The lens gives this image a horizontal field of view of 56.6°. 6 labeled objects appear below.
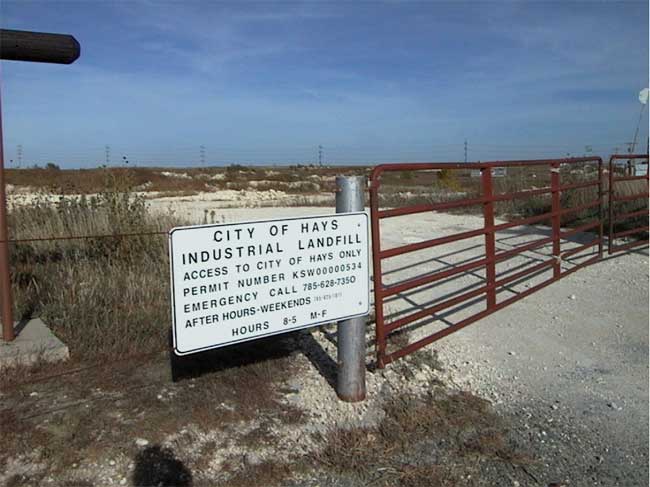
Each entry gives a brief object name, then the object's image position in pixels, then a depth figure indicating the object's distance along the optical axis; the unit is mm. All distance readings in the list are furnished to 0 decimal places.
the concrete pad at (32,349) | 4250
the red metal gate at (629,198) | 8820
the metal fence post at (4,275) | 4559
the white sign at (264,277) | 3229
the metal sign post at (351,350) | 3842
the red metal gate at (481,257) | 4449
